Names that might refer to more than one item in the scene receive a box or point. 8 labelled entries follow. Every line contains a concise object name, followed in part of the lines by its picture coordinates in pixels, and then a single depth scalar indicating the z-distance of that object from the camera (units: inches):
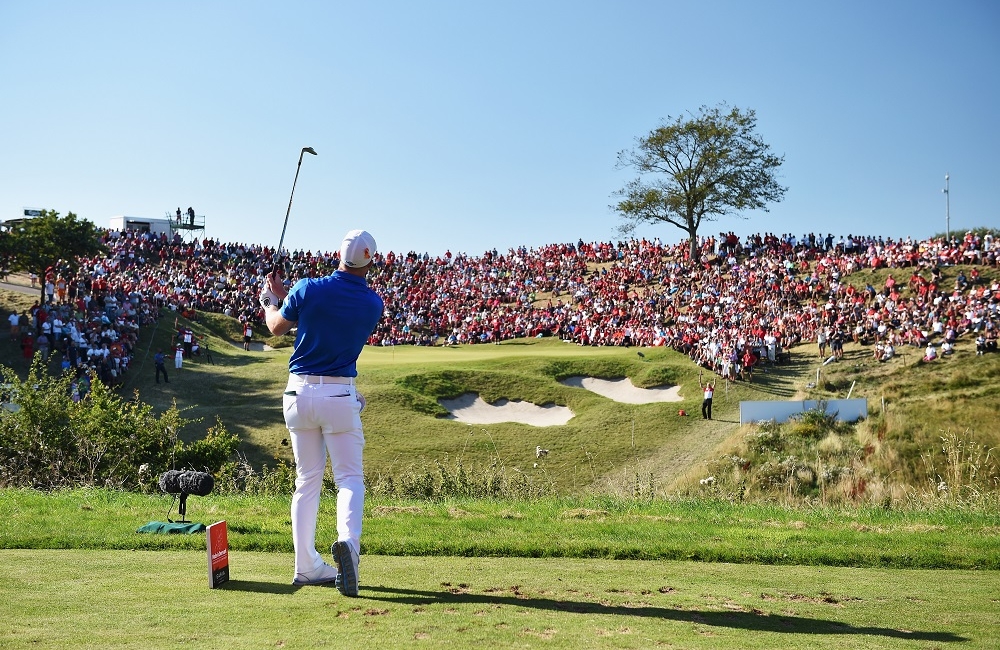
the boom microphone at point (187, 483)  331.9
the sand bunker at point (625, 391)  1466.5
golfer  268.8
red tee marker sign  245.6
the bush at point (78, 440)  593.6
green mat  351.3
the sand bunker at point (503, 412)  1398.9
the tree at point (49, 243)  1929.1
